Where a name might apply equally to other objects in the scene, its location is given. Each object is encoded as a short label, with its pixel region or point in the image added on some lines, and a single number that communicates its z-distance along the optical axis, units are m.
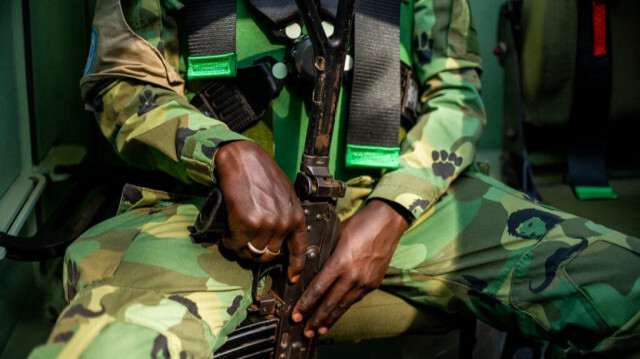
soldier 0.98
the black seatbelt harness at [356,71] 1.24
